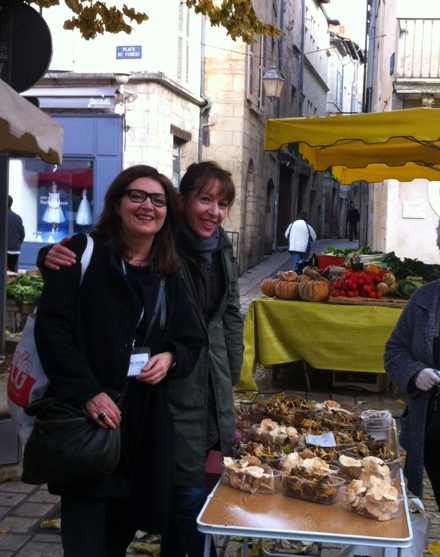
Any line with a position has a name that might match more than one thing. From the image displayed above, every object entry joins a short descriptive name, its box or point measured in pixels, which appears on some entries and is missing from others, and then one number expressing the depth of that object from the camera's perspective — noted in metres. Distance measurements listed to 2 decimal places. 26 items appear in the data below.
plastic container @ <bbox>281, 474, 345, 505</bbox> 2.76
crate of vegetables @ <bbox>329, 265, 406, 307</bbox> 7.73
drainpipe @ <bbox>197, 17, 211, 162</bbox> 20.76
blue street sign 17.38
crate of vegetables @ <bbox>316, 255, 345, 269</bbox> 11.93
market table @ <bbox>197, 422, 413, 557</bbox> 2.47
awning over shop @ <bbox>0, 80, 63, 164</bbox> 4.44
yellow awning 6.34
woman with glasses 2.69
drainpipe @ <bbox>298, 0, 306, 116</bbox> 34.44
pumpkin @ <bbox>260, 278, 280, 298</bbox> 8.14
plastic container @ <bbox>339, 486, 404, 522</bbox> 2.62
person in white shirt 18.69
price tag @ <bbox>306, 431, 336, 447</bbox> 3.28
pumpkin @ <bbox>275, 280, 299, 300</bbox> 8.00
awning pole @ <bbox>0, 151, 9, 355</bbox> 6.61
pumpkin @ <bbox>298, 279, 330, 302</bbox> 7.85
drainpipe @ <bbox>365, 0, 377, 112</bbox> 25.99
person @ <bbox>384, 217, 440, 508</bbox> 3.37
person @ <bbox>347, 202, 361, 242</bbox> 41.03
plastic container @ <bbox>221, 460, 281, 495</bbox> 2.84
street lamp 20.27
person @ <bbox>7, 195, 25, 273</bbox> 12.89
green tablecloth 7.61
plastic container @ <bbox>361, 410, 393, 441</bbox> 3.62
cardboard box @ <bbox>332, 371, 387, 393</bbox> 8.12
